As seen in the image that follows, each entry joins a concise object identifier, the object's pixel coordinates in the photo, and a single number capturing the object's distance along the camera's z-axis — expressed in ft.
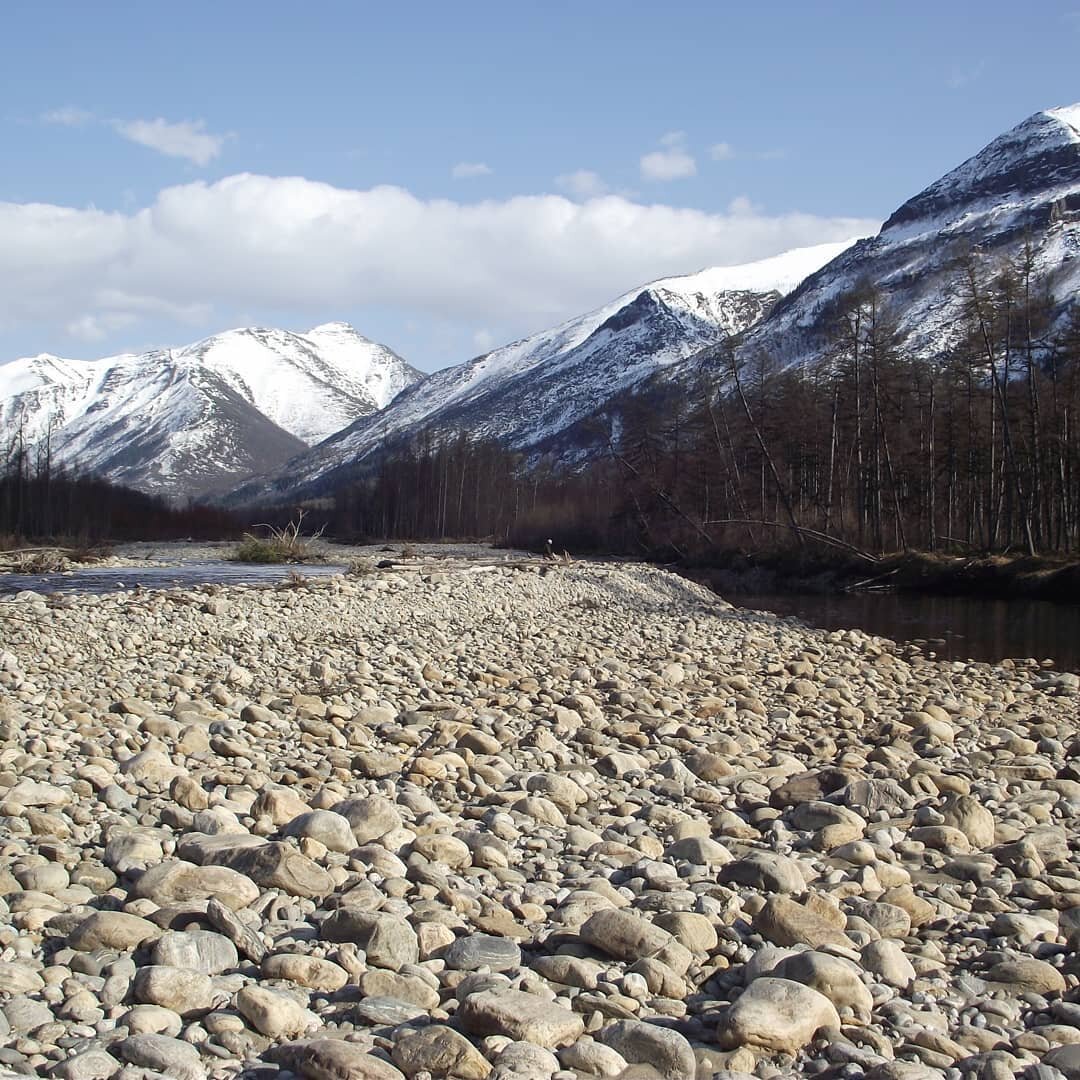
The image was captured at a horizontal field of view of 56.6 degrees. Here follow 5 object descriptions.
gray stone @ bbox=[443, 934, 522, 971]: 16.40
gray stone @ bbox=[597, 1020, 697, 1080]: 13.42
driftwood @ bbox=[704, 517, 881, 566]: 120.47
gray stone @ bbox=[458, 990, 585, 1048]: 13.73
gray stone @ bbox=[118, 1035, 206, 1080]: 12.47
